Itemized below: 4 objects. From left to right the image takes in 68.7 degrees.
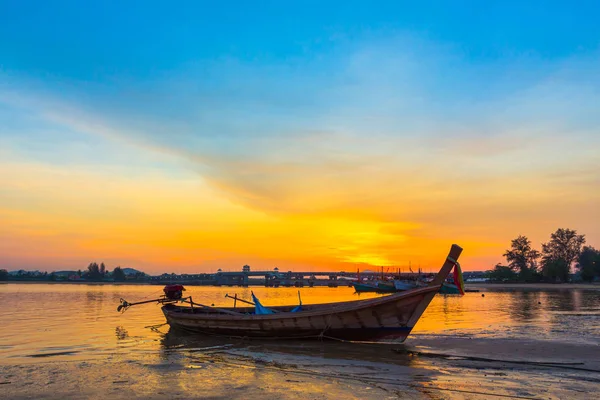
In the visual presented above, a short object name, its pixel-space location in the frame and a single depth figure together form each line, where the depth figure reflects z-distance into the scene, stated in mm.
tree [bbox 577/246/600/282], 102831
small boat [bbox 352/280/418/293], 85938
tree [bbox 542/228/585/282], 124188
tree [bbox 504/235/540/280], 128750
